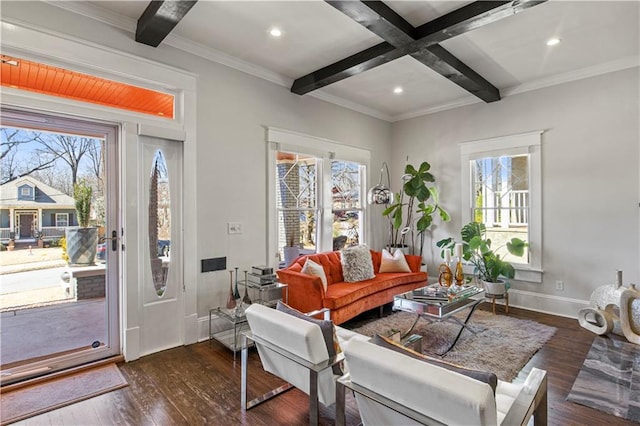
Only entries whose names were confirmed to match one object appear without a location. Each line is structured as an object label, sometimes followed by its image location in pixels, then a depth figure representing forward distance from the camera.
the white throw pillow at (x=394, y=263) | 4.72
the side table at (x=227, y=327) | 3.13
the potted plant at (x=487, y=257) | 4.41
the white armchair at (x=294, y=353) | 1.84
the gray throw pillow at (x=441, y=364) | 1.32
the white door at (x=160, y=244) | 3.15
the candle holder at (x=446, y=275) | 3.64
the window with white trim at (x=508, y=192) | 4.56
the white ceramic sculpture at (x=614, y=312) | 3.38
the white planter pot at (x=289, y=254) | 4.52
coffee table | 3.08
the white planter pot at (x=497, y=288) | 4.39
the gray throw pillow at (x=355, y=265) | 4.25
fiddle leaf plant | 5.28
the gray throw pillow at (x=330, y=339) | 1.93
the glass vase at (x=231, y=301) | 3.47
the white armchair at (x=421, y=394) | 1.20
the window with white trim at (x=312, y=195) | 4.28
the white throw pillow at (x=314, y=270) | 3.70
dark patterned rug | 2.33
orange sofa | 3.49
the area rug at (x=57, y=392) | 2.27
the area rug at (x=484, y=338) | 2.98
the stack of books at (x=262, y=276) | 3.62
